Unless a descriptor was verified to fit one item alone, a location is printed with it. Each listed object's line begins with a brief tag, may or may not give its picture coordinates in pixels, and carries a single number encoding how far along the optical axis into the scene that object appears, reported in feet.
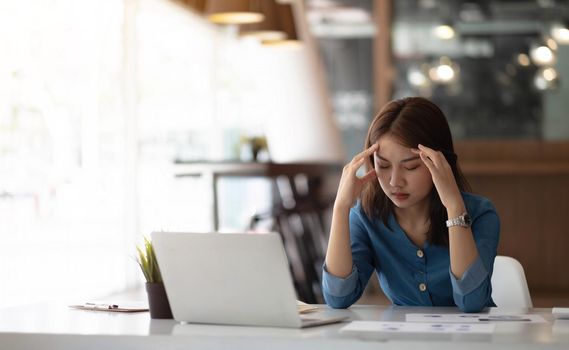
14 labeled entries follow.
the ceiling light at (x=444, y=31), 26.68
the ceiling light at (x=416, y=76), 26.76
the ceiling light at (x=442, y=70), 26.71
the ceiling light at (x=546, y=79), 26.05
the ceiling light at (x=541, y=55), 26.13
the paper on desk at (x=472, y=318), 6.65
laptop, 6.24
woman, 7.64
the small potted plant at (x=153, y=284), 6.98
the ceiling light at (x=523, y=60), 26.25
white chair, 8.45
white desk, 5.59
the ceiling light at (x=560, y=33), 25.98
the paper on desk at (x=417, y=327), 6.04
